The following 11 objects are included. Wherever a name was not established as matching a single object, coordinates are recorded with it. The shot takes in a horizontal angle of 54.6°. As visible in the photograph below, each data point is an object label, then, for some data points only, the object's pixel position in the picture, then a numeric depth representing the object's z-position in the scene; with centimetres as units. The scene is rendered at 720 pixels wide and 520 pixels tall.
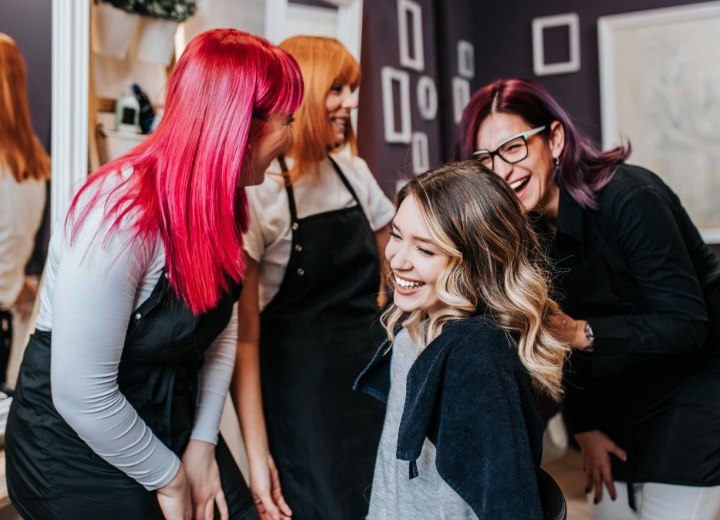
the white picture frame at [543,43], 420
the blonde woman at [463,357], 113
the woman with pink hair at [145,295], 113
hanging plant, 183
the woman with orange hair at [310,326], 168
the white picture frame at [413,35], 340
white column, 166
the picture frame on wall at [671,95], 391
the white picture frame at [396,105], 323
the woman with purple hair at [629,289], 153
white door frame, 273
